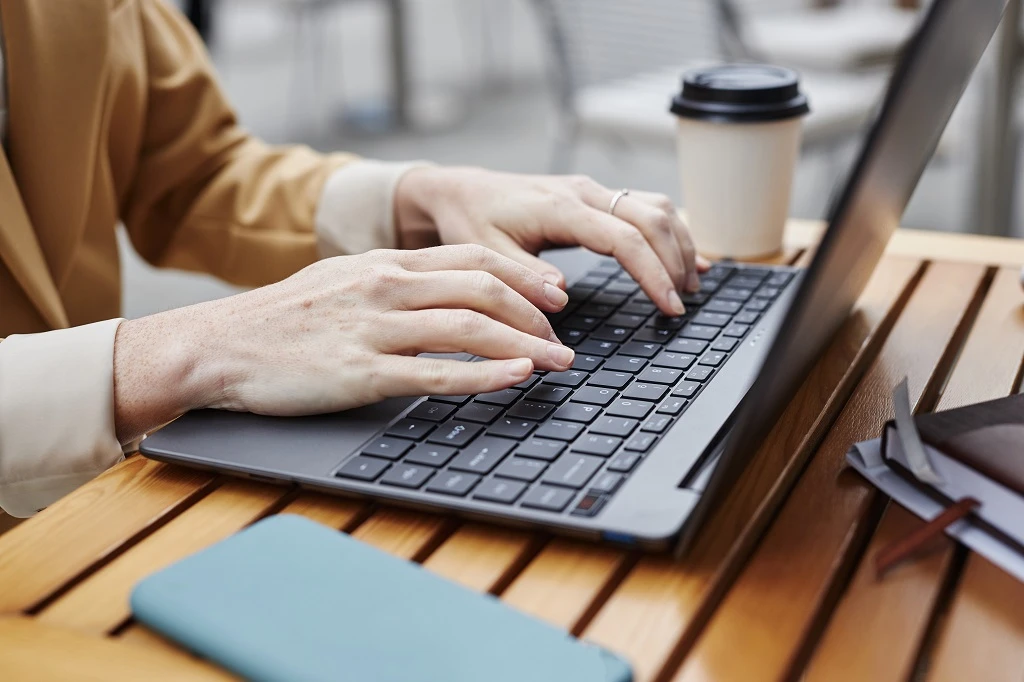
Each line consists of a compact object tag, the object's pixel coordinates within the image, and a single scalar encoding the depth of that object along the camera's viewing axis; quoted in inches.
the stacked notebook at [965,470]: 18.8
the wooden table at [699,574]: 17.2
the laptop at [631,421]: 17.8
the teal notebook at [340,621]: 16.1
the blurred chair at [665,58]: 88.2
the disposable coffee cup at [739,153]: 36.0
